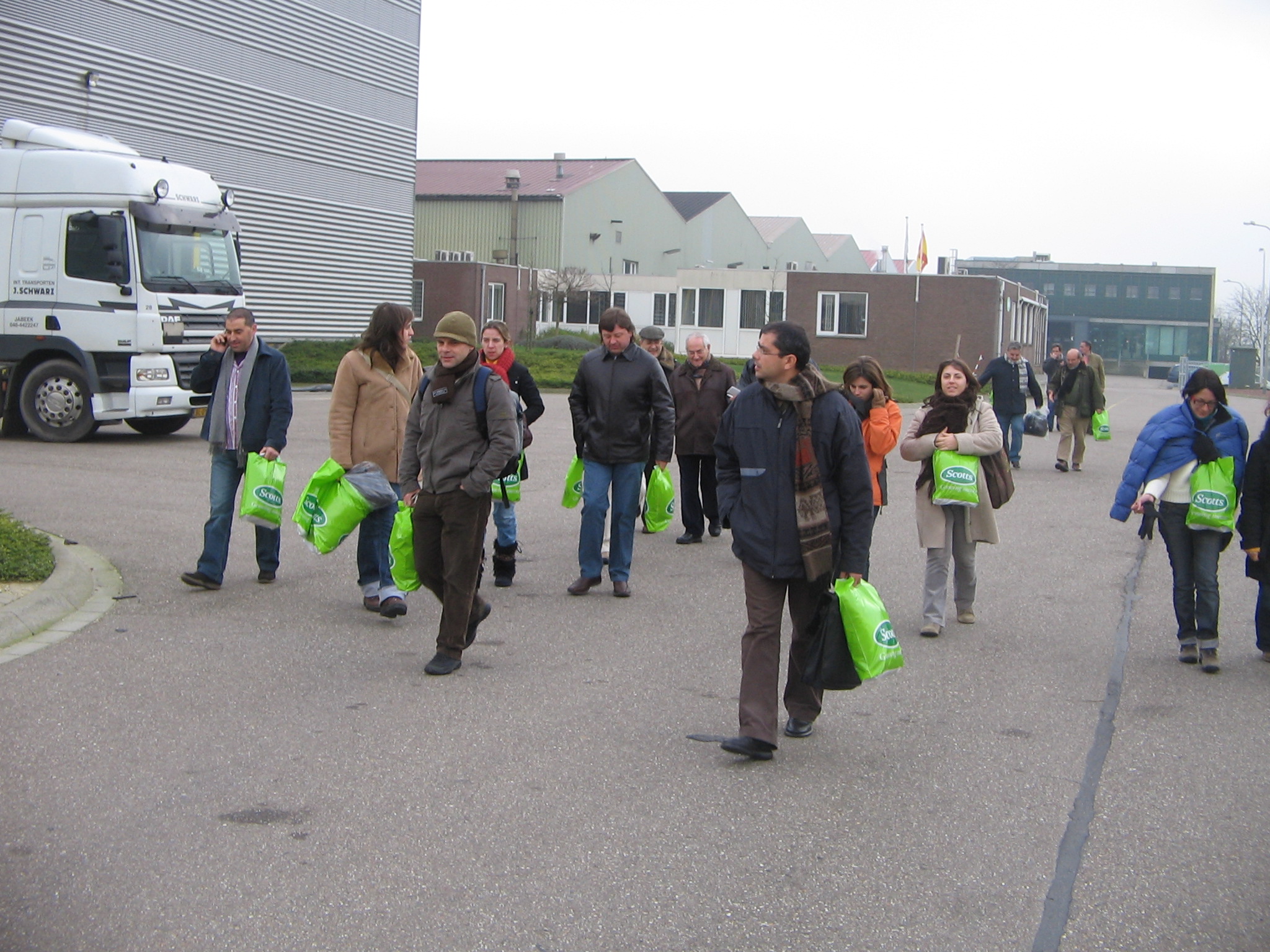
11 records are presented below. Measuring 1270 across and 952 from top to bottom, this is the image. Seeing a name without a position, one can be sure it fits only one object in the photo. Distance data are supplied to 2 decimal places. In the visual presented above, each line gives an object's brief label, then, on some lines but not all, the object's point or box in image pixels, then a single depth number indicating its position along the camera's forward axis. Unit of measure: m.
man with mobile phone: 8.68
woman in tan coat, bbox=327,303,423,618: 8.03
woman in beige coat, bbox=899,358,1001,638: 8.16
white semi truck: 16.69
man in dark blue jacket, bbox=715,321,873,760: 5.51
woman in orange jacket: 8.47
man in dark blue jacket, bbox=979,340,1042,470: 17.72
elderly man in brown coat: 11.34
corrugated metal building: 25.98
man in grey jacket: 6.86
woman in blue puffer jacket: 7.60
